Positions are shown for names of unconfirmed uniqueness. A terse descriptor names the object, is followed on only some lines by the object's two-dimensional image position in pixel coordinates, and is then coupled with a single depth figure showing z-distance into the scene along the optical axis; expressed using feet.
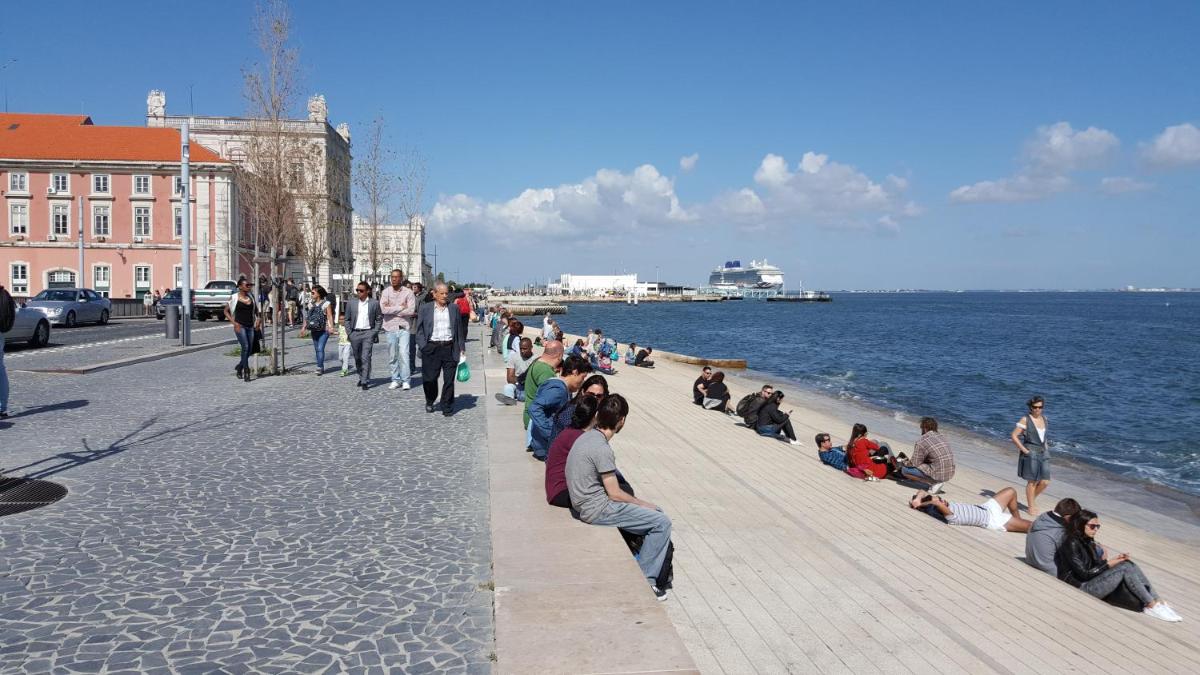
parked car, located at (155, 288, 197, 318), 132.05
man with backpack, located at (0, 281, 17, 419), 34.17
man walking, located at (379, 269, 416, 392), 44.88
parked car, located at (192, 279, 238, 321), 121.49
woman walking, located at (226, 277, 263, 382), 48.24
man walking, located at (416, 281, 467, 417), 37.81
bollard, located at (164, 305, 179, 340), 77.92
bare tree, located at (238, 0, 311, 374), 67.31
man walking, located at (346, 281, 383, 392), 47.03
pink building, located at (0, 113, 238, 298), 165.37
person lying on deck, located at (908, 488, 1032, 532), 33.32
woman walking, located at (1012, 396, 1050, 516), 38.86
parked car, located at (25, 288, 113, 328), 99.96
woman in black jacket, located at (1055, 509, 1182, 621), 24.36
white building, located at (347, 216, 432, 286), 120.37
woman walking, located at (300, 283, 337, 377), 51.60
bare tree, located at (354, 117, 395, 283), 112.47
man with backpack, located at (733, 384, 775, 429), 53.26
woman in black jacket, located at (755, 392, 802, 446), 51.72
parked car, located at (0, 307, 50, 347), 67.46
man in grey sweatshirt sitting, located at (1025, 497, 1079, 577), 27.04
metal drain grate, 21.34
